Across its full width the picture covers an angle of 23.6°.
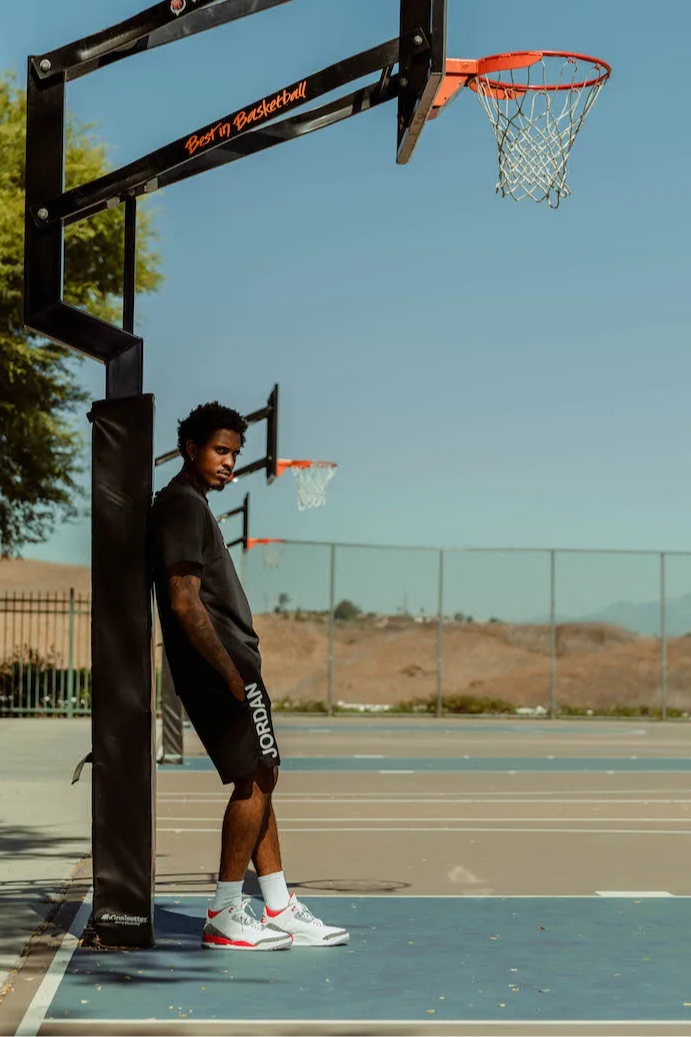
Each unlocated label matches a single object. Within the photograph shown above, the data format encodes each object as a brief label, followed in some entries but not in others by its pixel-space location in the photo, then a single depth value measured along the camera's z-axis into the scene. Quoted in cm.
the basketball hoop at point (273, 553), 3386
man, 694
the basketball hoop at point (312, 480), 2338
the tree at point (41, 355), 3100
